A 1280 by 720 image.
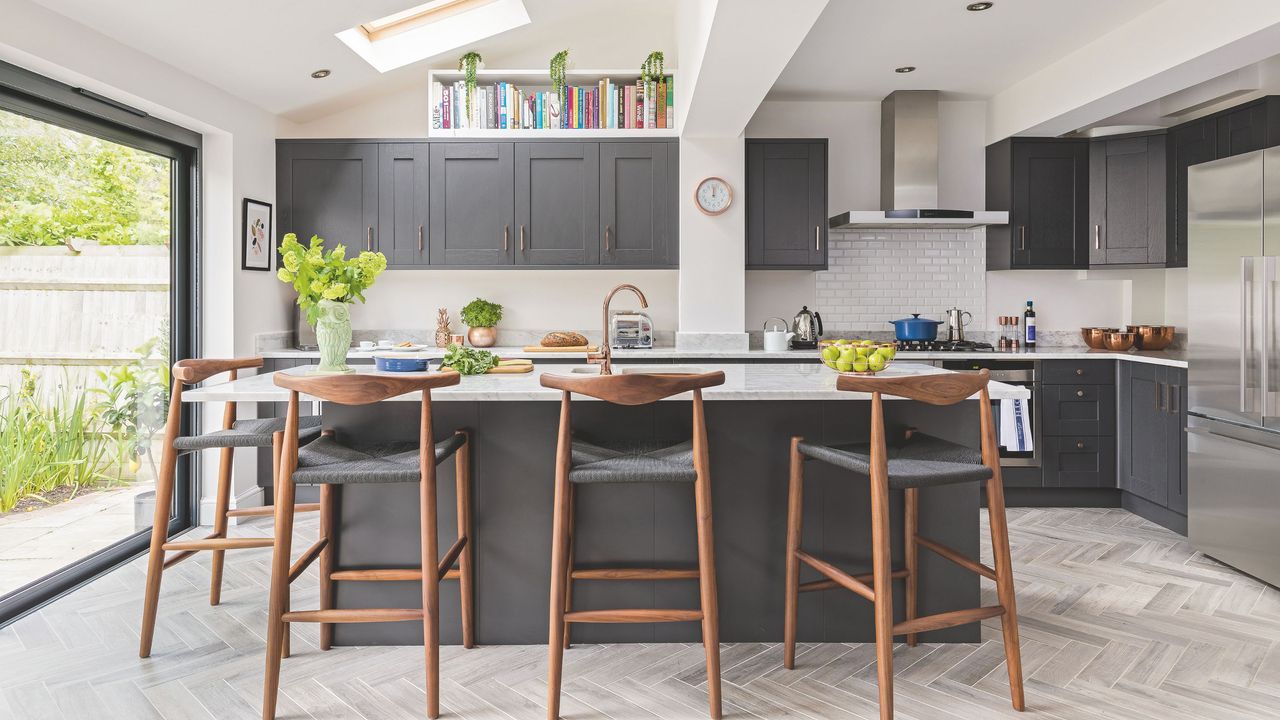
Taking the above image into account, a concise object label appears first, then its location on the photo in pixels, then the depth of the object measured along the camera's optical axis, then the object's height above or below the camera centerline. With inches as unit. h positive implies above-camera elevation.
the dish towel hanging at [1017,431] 187.0 -19.4
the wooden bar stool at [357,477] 87.5 -14.5
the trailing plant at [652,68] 196.1 +73.0
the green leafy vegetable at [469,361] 119.0 -1.3
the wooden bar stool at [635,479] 86.3 -14.8
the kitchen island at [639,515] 107.9 -23.0
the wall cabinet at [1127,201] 195.2 +38.4
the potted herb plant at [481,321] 207.0 +8.5
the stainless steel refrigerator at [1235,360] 131.0 -1.8
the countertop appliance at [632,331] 201.3 +5.5
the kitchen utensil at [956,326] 211.2 +6.9
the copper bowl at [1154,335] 198.1 +4.0
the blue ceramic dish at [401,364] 113.9 -1.7
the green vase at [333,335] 120.7 +2.8
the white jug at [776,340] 200.1 +3.0
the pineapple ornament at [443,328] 209.6 +6.7
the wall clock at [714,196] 198.1 +40.1
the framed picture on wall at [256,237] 180.9 +28.1
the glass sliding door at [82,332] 123.6 +3.9
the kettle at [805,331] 203.6 +5.5
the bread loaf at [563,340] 199.9 +3.2
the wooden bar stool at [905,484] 85.8 -15.3
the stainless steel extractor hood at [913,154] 206.5 +53.0
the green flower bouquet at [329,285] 117.8 +10.6
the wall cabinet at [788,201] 201.9 +39.6
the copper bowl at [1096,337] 201.9 +3.6
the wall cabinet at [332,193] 199.9 +41.7
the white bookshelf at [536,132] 198.4 +57.0
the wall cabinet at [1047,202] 203.5 +39.7
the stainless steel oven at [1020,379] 190.1 -6.9
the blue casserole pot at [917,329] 202.2 +5.9
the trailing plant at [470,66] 196.5 +73.4
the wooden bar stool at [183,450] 107.9 -14.1
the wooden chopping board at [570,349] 193.6 +0.8
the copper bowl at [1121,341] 196.4 +2.5
